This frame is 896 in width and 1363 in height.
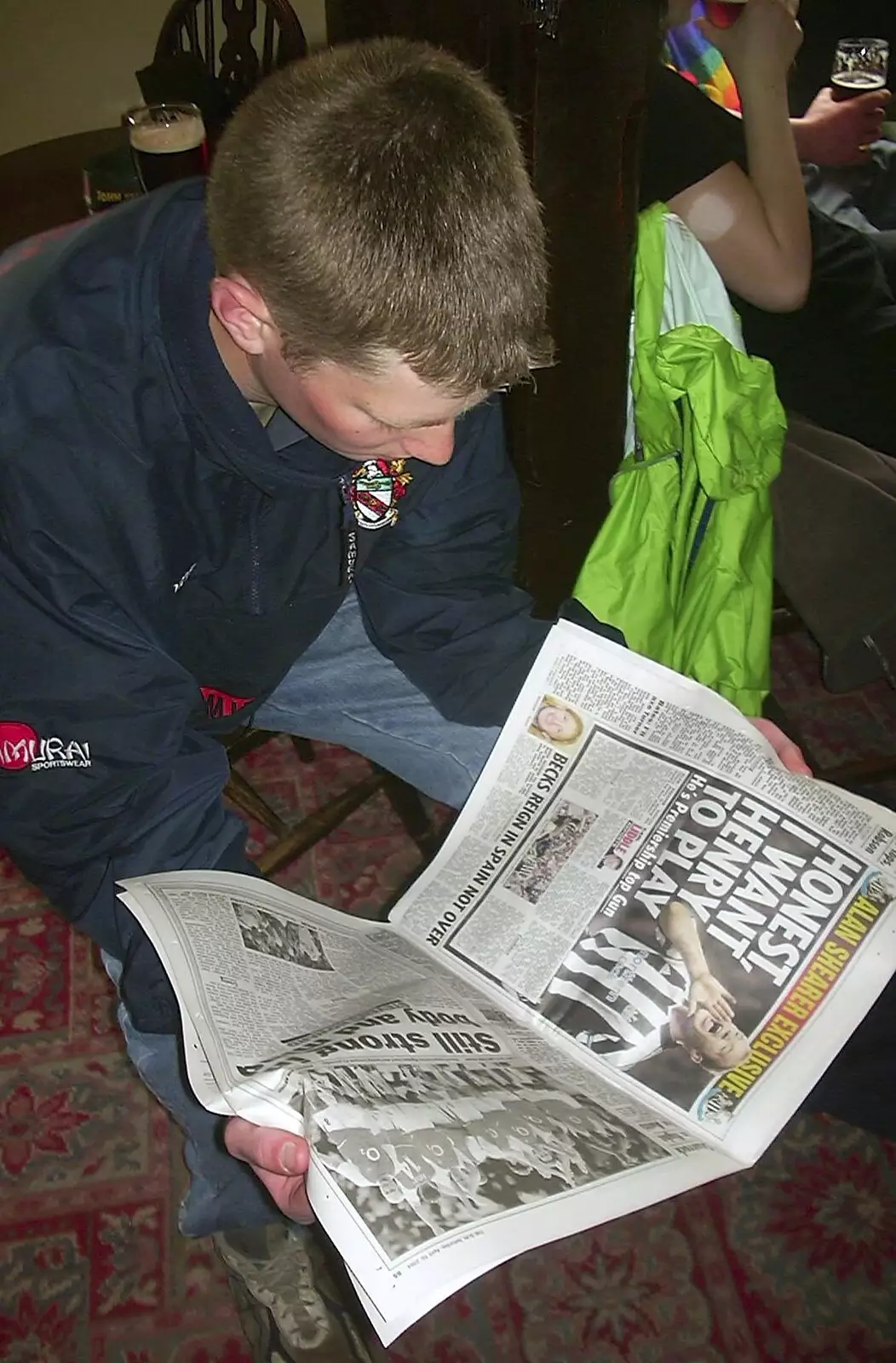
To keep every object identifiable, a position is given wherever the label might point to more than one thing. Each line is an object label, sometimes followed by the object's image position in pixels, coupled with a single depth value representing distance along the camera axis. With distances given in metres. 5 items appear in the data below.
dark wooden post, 0.75
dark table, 1.07
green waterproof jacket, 0.86
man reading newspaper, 0.52
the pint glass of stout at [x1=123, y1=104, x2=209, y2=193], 0.97
